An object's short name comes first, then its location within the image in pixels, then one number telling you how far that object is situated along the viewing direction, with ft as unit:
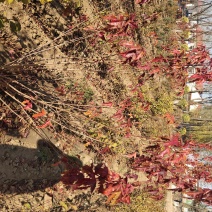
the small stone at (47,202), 12.54
